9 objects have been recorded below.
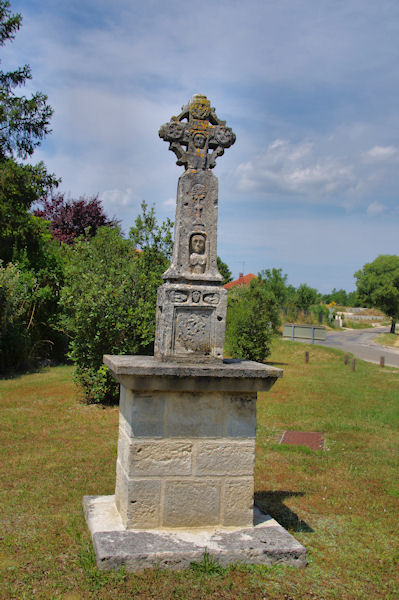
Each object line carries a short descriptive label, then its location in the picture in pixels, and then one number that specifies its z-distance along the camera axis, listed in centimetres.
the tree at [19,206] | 1594
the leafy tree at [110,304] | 995
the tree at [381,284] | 5472
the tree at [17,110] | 1628
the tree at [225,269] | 2916
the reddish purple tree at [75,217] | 2872
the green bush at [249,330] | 1708
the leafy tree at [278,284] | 4638
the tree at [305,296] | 4750
